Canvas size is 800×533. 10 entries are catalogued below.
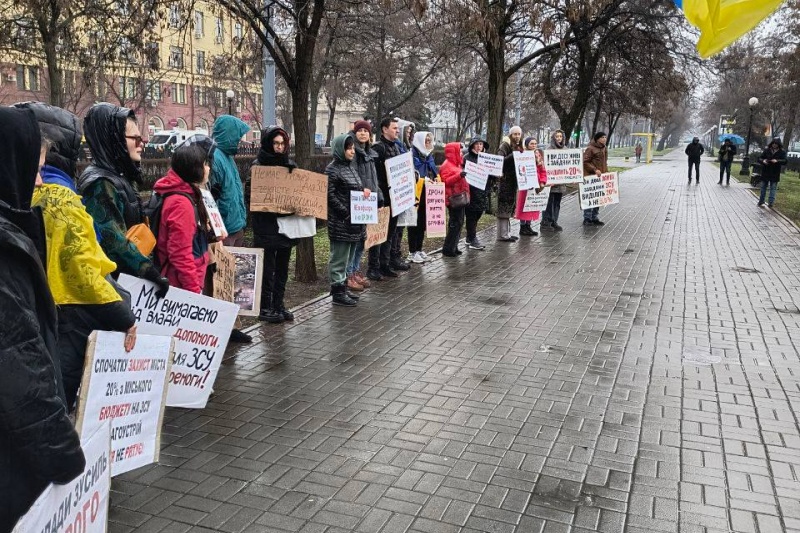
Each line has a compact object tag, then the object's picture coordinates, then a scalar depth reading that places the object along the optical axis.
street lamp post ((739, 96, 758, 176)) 36.38
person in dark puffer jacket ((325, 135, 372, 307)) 8.20
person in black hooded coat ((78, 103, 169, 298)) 4.18
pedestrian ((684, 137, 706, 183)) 31.27
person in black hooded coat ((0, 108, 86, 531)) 2.12
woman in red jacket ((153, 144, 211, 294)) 5.05
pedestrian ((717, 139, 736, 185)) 30.22
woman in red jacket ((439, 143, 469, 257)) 11.28
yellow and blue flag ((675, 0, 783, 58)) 4.56
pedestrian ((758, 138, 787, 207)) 19.34
